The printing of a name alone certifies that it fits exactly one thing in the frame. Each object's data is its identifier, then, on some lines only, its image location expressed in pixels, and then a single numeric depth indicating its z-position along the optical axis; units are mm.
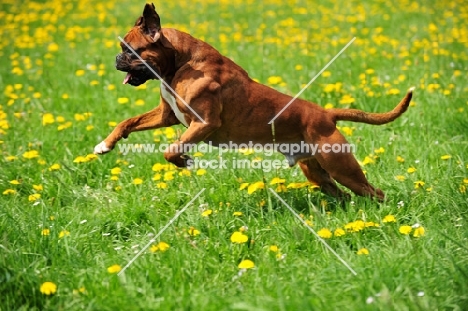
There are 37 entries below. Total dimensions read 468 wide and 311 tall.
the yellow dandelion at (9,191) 8680
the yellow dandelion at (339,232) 7078
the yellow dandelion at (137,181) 8800
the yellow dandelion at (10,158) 9671
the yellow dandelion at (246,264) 6395
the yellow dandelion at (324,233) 6957
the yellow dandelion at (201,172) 8984
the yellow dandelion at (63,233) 7139
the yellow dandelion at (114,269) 6280
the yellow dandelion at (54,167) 9399
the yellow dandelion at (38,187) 8765
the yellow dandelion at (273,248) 6864
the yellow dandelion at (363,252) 6630
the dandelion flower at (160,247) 6695
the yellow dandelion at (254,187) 8145
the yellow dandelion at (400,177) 8695
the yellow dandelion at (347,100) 11616
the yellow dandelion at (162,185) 8687
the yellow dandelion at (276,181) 8414
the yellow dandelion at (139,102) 12205
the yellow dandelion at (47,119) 10852
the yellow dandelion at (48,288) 5957
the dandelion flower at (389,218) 7398
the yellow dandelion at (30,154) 9641
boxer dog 8133
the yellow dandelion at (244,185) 8429
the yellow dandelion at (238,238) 6871
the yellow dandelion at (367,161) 9375
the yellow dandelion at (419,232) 6950
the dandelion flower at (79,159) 9336
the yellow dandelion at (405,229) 6973
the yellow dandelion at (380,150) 9692
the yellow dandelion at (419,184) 8258
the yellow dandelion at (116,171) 9164
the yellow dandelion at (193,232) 7228
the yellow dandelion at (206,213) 7629
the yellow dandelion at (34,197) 8356
